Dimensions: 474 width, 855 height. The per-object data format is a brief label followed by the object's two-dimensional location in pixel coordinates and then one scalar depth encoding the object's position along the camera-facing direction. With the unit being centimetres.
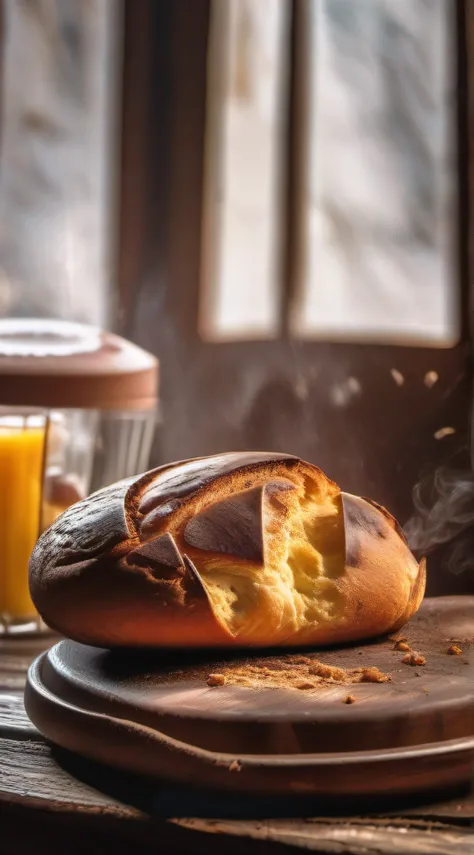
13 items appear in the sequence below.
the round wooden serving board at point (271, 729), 96
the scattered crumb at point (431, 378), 142
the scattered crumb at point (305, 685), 100
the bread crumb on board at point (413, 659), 105
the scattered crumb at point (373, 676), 101
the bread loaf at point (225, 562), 104
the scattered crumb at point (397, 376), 145
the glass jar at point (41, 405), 124
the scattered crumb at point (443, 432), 143
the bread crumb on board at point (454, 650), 107
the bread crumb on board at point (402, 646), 107
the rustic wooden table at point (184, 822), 94
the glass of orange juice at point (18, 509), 126
